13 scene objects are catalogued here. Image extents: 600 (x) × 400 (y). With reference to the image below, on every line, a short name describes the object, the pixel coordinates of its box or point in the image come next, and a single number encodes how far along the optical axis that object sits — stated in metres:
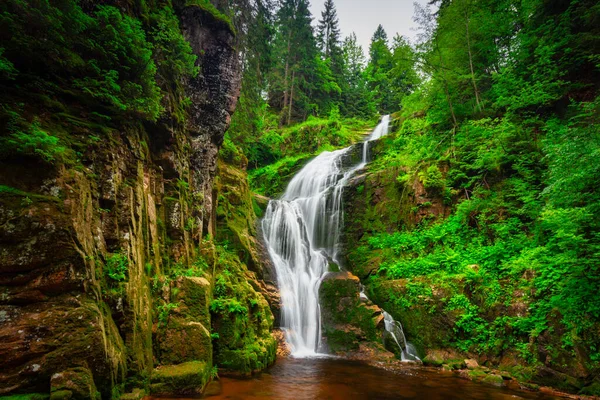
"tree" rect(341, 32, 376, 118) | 34.84
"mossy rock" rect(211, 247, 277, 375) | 7.40
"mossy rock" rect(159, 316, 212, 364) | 6.27
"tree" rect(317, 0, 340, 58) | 36.72
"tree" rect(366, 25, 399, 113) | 36.59
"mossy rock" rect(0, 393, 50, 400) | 3.53
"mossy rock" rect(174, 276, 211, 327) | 6.93
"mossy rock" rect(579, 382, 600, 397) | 6.33
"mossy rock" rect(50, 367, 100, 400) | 3.80
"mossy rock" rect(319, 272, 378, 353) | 10.48
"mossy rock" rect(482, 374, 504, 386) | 7.52
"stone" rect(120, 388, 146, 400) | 4.83
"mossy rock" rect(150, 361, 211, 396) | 5.55
